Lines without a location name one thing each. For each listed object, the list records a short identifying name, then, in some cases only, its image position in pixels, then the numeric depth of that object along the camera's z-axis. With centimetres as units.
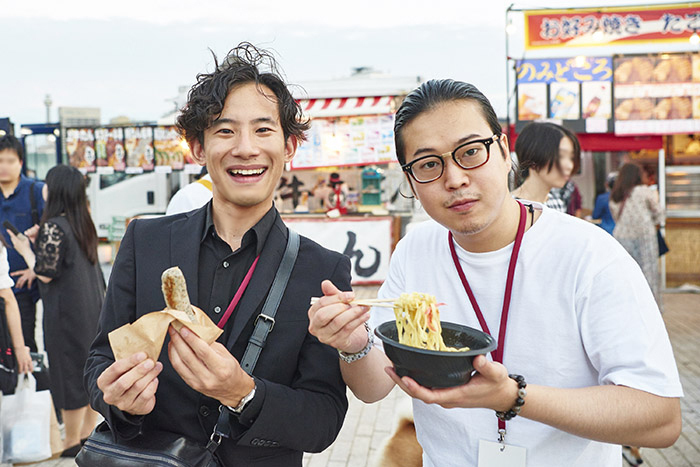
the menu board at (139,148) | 1184
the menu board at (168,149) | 1170
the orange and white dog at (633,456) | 420
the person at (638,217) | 714
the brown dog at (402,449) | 236
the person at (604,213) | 824
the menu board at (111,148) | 1202
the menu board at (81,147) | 1214
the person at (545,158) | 404
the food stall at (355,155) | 1073
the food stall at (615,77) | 900
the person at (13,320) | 380
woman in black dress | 435
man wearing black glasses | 146
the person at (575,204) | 967
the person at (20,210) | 483
